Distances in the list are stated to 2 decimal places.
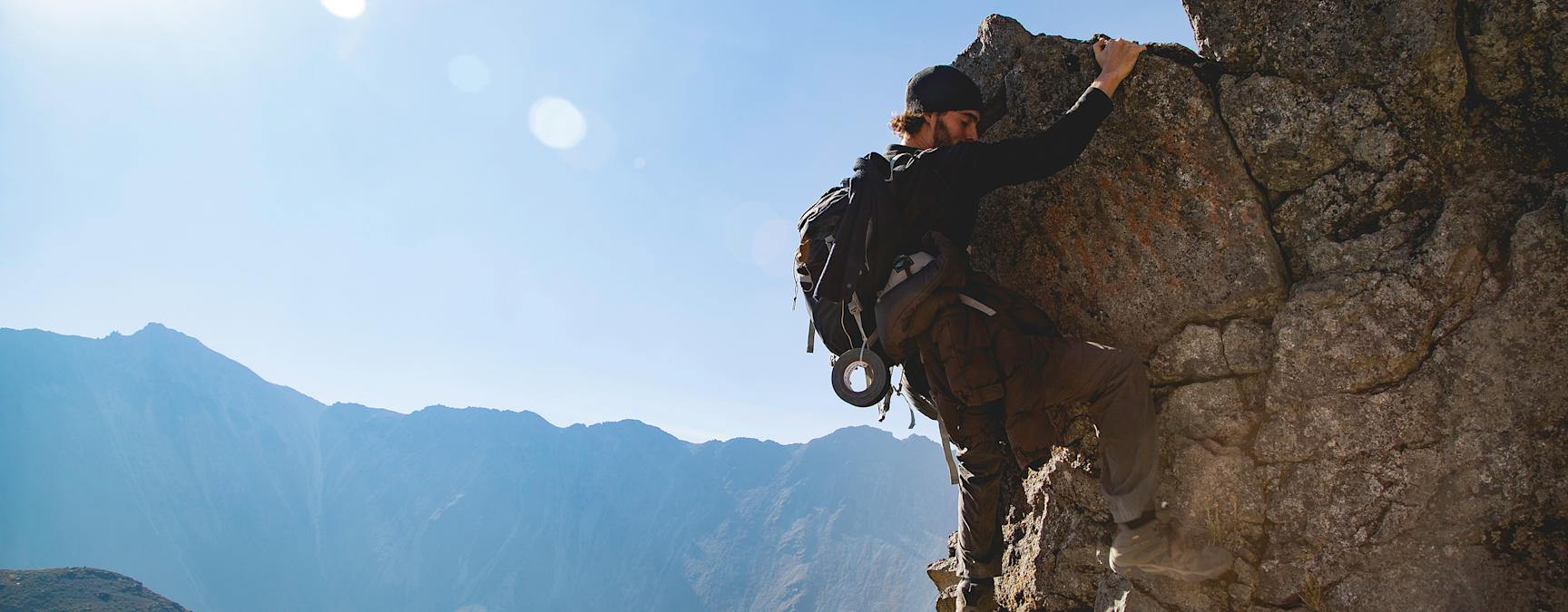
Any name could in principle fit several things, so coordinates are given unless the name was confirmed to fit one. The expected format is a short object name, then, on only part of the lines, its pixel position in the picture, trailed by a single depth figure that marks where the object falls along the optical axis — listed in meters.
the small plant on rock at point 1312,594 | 3.98
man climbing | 4.18
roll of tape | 4.61
